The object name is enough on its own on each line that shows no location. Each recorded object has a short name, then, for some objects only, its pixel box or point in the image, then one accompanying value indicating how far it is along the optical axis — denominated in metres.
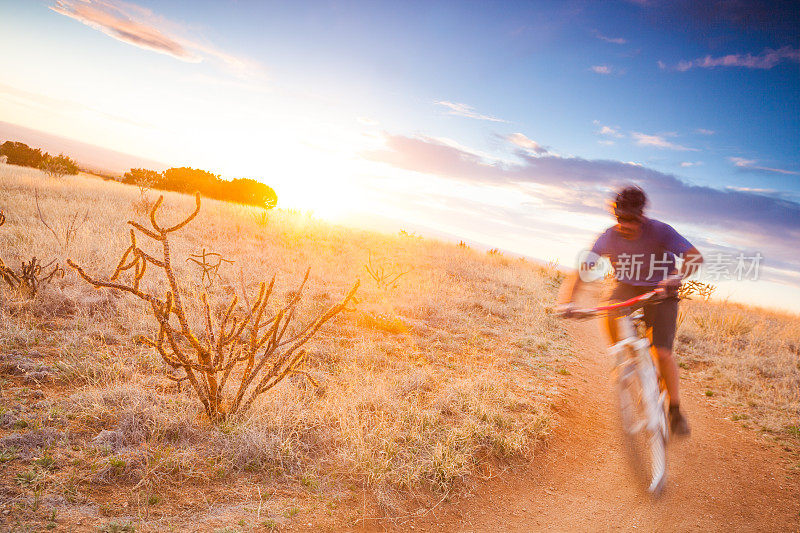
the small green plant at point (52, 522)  2.59
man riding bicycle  4.59
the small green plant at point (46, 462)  3.09
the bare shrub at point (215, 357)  3.64
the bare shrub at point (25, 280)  5.99
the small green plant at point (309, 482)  3.54
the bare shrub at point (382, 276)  10.98
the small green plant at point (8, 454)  3.03
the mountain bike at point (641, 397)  4.32
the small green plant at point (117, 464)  3.18
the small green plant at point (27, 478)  2.89
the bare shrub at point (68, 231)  8.30
